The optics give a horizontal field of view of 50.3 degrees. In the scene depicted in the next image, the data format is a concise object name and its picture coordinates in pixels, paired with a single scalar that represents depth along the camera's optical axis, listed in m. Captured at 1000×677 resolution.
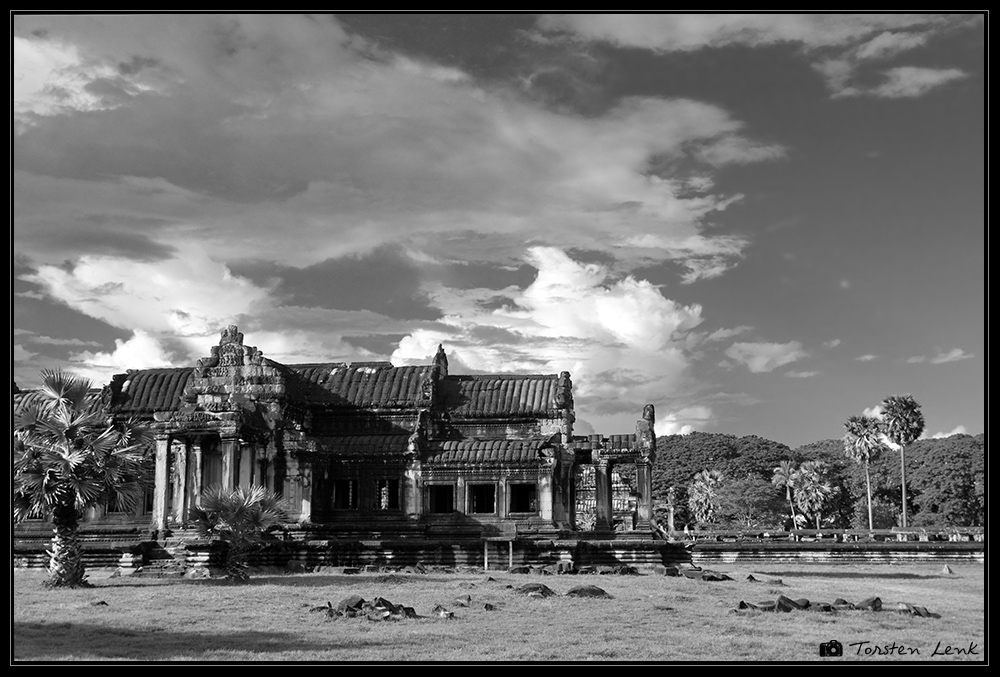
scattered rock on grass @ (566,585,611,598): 23.03
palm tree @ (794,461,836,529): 75.00
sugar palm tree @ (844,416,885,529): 72.06
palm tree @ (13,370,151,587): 25.48
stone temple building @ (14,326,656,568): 35.22
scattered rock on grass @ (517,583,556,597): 23.38
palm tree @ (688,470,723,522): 81.81
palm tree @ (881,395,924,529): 68.69
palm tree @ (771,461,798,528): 76.75
